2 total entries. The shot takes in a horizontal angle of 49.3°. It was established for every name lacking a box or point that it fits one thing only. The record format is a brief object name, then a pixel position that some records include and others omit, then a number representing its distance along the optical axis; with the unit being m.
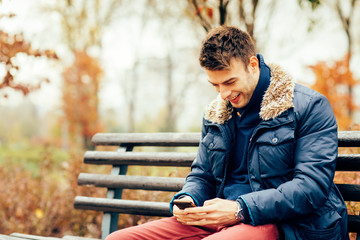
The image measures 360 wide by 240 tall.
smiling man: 2.02
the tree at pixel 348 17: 13.25
